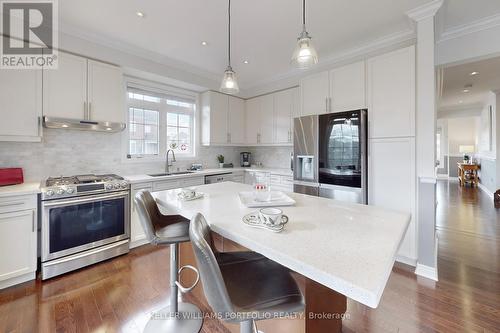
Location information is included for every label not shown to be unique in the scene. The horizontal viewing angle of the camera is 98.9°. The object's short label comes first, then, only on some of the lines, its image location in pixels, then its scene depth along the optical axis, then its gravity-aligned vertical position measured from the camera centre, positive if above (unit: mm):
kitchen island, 671 -320
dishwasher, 3670 -213
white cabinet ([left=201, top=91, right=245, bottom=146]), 4008 +920
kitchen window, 3408 +730
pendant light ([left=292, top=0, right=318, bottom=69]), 1522 +815
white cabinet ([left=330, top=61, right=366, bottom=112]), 2672 +1022
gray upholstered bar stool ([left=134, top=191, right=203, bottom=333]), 1383 -632
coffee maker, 4805 +153
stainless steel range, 2162 -618
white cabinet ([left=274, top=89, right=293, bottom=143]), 3822 +930
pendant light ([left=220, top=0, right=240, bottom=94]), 1904 +753
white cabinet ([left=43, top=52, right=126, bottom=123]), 2406 +915
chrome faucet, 3676 +29
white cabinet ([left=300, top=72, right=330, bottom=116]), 2998 +1058
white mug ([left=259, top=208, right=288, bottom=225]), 1060 -258
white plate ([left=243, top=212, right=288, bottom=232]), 1032 -289
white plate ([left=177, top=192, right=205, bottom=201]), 1658 -245
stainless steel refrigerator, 2551 +134
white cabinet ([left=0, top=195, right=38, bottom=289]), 1976 -705
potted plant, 4512 +122
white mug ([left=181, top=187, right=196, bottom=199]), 1674 -224
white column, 2131 +302
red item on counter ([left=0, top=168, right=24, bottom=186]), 2227 -113
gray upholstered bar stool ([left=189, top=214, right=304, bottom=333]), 761 -534
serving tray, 1471 -250
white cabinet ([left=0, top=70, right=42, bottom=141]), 2146 +638
